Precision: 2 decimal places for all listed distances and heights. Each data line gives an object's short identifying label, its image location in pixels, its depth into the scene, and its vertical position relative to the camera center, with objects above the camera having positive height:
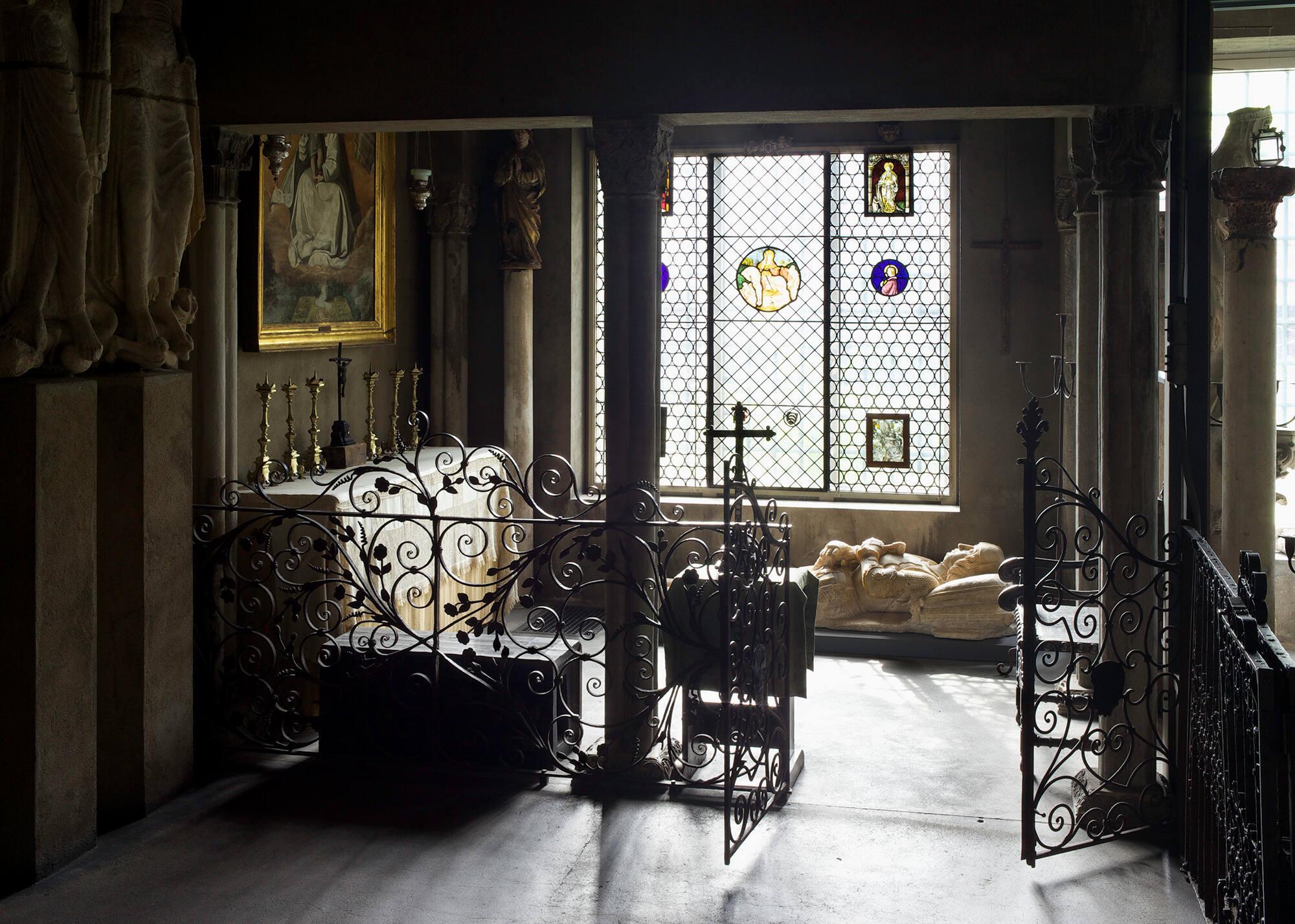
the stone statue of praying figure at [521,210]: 10.43 +1.97
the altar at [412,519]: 5.77 -0.32
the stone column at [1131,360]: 5.52 +0.40
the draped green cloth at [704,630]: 5.67 -0.77
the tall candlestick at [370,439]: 9.09 +0.15
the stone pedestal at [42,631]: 4.79 -0.62
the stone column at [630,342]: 5.93 +0.53
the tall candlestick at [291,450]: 7.97 +0.06
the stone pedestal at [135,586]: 5.43 -0.52
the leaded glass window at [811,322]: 10.65 +1.10
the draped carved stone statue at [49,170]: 4.83 +1.09
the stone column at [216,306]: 6.36 +0.76
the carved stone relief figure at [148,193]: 5.45 +1.12
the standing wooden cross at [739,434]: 5.25 +0.10
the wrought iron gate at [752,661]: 5.13 -0.85
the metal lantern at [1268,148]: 7.70 +1.81
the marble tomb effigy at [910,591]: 9.04 -0.92
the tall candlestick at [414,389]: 10.02 +0.55
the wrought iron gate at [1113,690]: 4.95 -0.93
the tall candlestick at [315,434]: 8.26 +0.16
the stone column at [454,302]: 10.51 +1.26
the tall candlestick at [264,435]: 7.63 +0.15
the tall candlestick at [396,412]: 9.62 +0.35
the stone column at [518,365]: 10.52 +0.75
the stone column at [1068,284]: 8.93 +1.24
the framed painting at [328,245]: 8.12 +1.42
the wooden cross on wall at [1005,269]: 10.19 +1.45
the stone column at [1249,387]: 7.71 +0.40
